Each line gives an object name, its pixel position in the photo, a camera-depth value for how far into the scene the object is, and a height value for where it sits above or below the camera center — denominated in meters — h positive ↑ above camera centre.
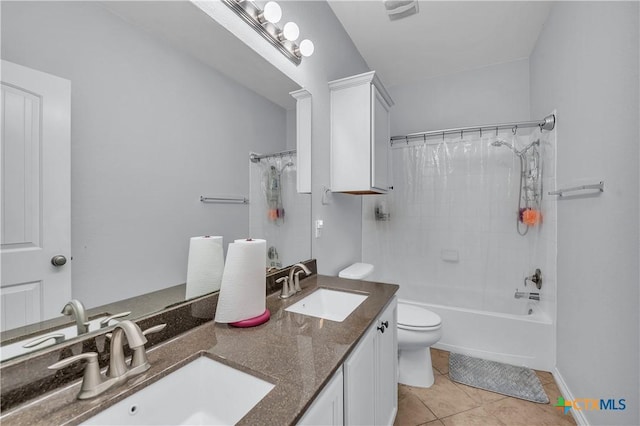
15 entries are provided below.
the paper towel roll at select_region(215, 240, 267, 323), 0.96 -0.26
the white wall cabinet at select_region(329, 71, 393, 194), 1.87 +0.55
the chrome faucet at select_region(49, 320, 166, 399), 0.59 -0.36
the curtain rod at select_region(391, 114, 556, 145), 2.02 +0.70
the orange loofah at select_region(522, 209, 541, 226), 2.23 -0.05
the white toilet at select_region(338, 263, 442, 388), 1.84 -0.90
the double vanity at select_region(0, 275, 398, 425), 0.57 -0.42
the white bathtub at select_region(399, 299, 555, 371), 2.04 -1.00
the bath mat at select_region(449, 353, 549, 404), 1.80 -1.21
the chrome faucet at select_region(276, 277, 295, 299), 1.31 -0.38
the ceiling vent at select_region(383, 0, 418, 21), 1.92 +1.47
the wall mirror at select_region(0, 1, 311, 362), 0.59 +0.18
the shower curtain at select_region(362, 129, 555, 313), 2.41 -0.16
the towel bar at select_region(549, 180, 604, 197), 1.34 +0.12
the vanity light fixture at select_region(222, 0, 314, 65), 1.18 +0.90
